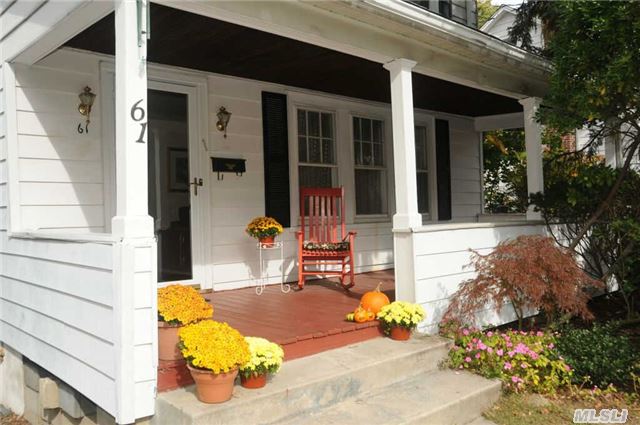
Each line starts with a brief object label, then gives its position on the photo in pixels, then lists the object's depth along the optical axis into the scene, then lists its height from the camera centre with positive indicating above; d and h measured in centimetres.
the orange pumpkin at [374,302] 374 -58
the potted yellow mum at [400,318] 358 -67
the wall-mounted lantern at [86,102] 405 +98
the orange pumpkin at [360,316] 362 -65
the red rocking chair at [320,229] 498 -7
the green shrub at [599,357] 365 -101
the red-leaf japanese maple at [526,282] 378 -47
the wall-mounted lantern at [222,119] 484 +98
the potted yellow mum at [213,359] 246 -63
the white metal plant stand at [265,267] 488 -42
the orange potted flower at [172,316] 276 -48
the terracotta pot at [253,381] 268 -80
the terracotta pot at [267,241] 484 -16
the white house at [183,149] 258 +64
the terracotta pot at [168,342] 276 -60
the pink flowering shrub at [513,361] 352 -98
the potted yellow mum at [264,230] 479 -5
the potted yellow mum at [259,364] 264 -70
